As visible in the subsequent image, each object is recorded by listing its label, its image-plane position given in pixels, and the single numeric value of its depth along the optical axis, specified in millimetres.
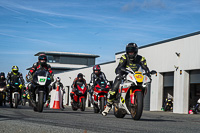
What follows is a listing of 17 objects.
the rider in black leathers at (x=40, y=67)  14969
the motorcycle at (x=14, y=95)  17844
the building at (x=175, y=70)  24422
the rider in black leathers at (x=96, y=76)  17062
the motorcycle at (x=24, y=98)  30064
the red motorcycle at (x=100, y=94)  16159
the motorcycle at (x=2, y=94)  20547
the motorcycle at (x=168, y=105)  27891
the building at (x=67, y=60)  76000
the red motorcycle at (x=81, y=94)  19844
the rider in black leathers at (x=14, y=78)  18234
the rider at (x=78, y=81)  20241
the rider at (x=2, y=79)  21117
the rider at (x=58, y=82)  22242
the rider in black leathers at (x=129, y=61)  11094
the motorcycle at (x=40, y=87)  14156
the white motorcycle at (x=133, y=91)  10086
